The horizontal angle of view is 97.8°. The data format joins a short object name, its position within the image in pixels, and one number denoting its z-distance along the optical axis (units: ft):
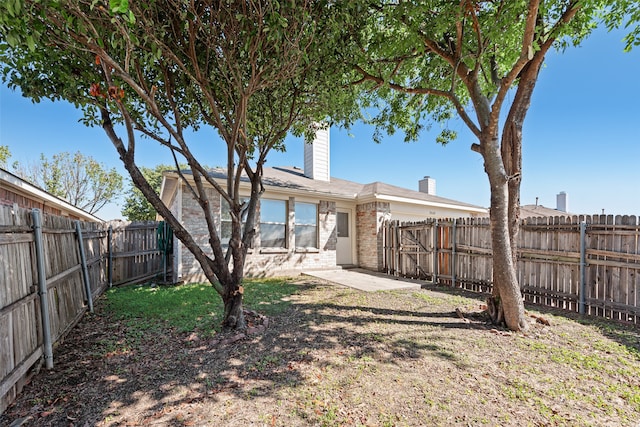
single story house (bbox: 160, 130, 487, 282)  26.82
